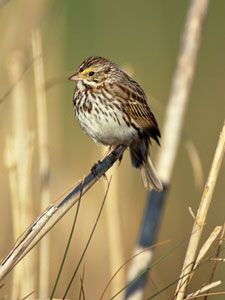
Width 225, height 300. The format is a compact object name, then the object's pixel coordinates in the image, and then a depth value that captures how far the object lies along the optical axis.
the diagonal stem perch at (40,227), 5.16
